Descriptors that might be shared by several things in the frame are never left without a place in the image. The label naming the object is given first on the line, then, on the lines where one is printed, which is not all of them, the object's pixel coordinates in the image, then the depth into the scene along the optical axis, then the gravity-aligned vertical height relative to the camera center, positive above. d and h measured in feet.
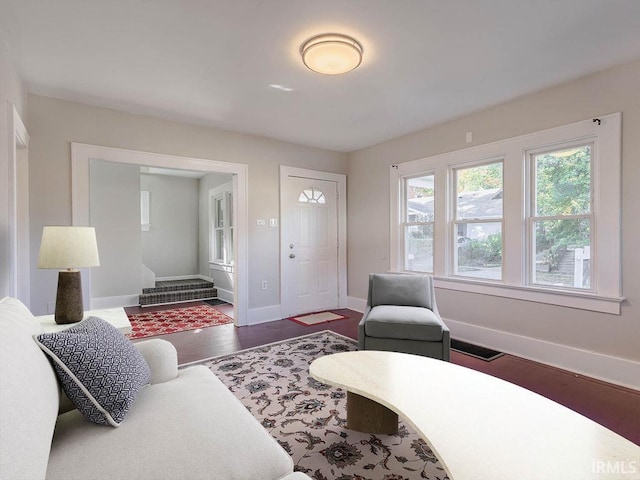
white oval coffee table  3.39 -2.35
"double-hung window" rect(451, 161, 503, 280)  11.58 +0.53
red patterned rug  13.76 -3.87
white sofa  2.71 -2.28
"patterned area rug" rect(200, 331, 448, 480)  5.60 -3.88
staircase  19.15 -3.33
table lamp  6.63 -0.45
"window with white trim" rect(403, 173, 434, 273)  13.80 +0.59
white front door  15.52 -0.40
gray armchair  8.97 -2.45
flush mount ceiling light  7.27 +4.18
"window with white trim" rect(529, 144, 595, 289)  9.53 +0.56
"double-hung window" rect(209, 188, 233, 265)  20.69 +0.68
